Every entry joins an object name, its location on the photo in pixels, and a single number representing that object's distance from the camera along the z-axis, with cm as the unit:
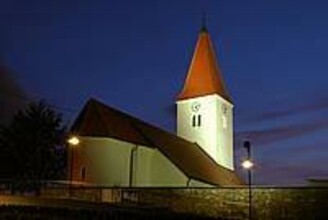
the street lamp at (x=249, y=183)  3278
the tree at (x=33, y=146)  5256
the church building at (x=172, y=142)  4344
